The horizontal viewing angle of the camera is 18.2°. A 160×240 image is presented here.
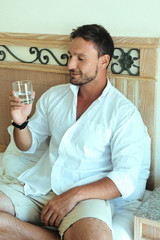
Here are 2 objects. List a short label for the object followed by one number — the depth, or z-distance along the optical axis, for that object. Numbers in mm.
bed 1959
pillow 2175
